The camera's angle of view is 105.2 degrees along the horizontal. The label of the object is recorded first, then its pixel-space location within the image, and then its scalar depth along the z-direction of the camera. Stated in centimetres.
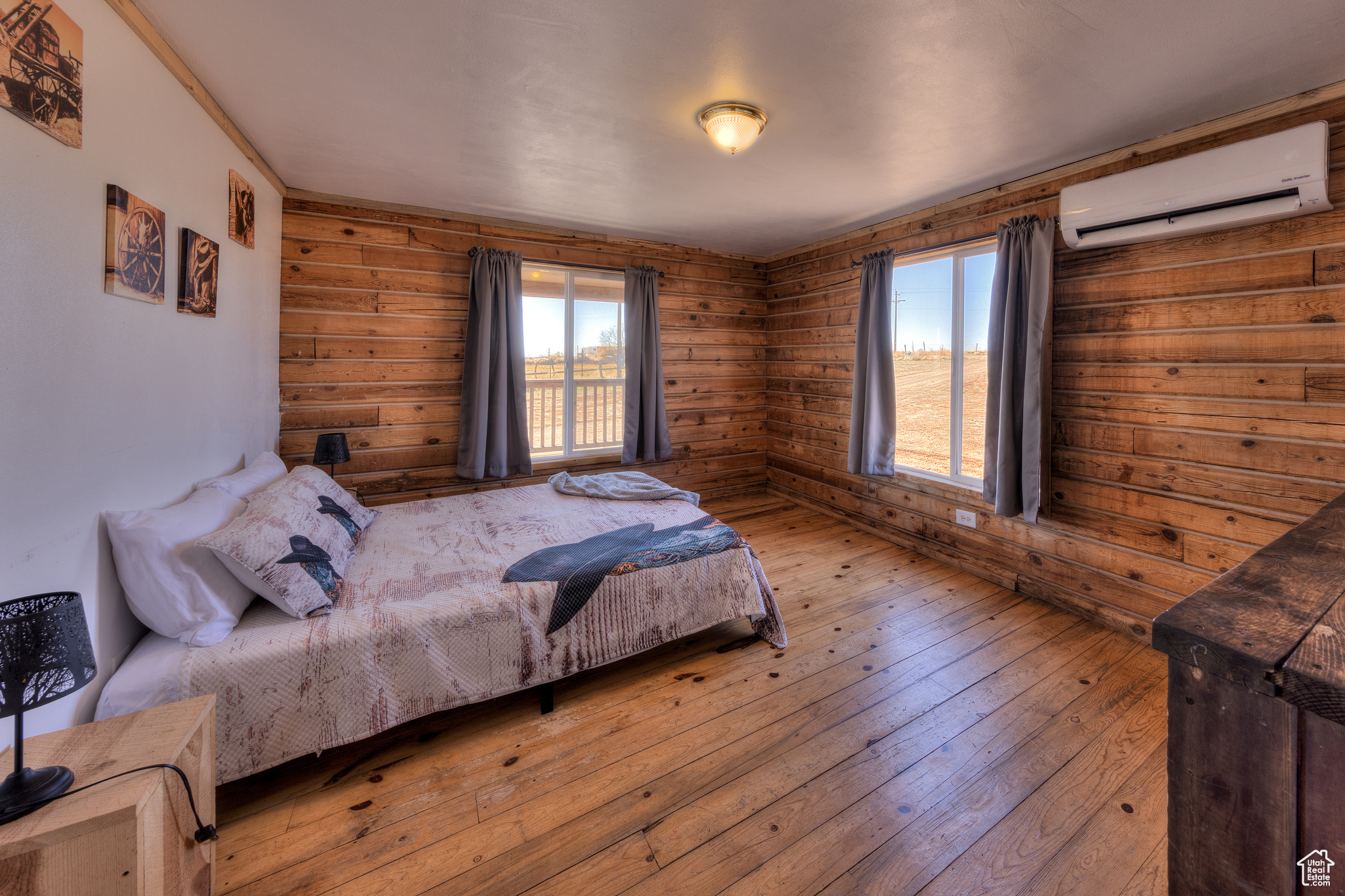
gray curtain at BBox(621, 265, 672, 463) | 445
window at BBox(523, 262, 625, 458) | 424
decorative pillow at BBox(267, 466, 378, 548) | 229
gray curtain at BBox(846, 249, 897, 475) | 385
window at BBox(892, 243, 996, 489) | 340
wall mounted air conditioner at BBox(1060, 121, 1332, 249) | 199
